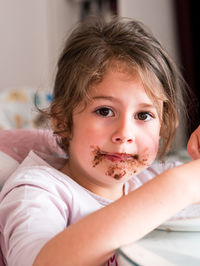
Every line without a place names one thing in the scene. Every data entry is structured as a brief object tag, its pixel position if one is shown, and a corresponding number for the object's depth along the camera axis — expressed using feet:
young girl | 1.91
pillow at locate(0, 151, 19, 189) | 3.20
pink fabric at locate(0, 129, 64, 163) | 3.50
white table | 1.78
